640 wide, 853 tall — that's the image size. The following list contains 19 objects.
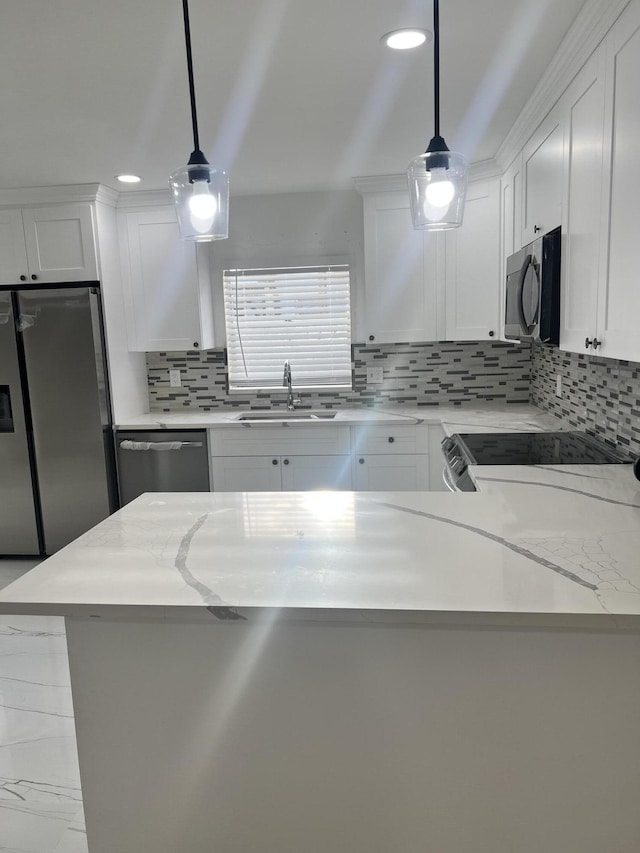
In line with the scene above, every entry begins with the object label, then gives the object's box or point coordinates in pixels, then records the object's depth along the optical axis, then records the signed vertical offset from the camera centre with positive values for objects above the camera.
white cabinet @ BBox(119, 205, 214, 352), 3.72 +0.36
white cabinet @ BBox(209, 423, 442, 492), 3.50 -0.72
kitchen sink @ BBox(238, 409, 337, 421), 3.87 -0.52
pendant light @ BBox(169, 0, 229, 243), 1.37 +0.33
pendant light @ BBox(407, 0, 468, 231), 1.36 +0.33
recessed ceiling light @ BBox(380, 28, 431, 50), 1.85 +0.91
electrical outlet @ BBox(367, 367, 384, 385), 4.06 -0.29
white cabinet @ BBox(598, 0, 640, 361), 1.55 +0.36
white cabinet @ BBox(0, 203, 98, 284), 3.51 +0.59
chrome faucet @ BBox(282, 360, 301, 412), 3.99 -0.32
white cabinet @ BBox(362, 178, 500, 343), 3.47 +0.33
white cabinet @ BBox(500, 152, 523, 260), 2.92 +0.62
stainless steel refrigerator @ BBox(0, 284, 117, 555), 3.53 -0.46
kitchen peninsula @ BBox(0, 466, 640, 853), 1.12 -0.71
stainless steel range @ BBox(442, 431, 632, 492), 2.21 -0.49
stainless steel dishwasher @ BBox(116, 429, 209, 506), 3.61 -0.72
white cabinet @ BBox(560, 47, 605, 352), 1.82 +0.40
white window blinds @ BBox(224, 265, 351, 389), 4.01 +0.08
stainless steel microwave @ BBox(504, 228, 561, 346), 2.27 +0.14
